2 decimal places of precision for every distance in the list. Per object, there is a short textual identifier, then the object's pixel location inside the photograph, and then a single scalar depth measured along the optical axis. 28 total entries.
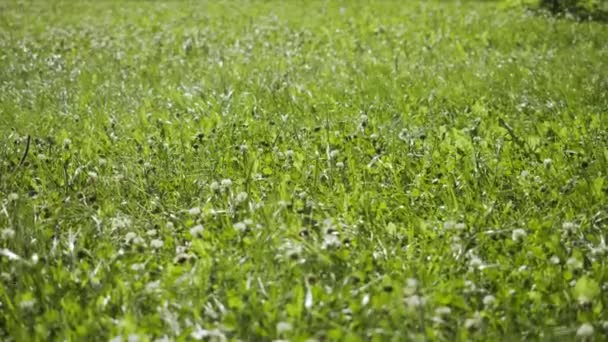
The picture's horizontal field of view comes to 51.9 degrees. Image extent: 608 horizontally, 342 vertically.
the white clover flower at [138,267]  2.77
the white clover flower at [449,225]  2.96
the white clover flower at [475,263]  2.74
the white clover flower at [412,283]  2.38
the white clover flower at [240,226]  2.94
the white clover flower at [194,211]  3.15
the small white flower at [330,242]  2.83
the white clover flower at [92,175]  3.68
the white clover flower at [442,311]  2.39
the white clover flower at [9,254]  2.73
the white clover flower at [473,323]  2.37
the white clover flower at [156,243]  2.95
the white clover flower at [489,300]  2.51
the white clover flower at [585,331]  2.24
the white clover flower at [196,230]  2.94
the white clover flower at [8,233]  2.88
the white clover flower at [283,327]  2.26
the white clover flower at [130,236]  3.01
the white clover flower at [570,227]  2.92
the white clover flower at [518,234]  2.91
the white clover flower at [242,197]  3.23
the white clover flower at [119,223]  3.19
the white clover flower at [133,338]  2.23
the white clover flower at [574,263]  2.66
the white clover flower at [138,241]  2.91
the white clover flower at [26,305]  2.51
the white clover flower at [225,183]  3.44
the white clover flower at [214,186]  3.45
